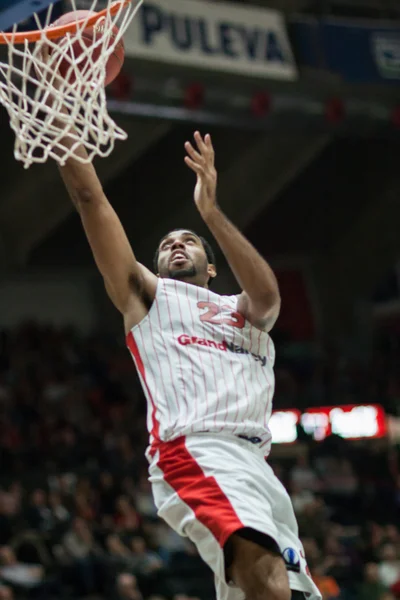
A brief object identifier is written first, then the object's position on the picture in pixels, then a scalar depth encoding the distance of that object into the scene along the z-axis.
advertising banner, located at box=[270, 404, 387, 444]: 17.53
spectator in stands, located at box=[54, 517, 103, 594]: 9.76
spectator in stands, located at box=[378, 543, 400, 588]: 11.98
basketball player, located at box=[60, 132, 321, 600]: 3.88
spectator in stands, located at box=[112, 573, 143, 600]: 9.48
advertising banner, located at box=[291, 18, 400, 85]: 13.52
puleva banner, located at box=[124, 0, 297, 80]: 12.04
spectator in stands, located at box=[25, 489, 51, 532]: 10.55
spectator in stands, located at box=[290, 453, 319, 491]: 14.95
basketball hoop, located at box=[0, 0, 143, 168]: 4.32
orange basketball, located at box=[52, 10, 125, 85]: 4.64
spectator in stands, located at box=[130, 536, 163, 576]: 10.25
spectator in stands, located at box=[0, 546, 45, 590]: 9.38
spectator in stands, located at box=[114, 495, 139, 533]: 11.27
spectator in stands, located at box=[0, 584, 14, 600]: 8.70
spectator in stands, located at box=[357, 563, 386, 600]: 11.24
